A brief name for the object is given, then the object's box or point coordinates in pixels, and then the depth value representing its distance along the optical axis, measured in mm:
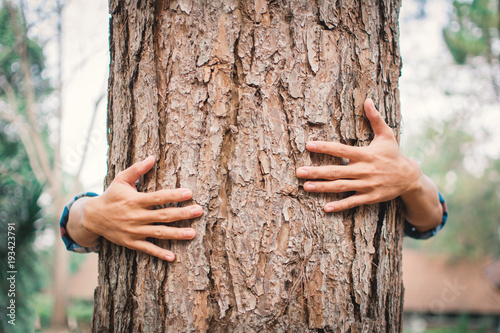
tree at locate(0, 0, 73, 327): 7734
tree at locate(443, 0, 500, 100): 9656
